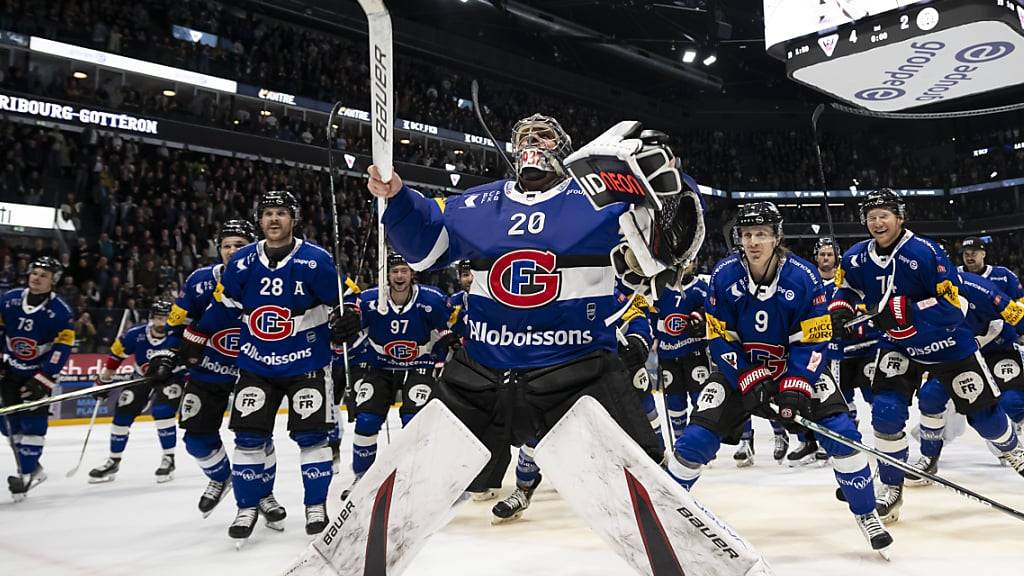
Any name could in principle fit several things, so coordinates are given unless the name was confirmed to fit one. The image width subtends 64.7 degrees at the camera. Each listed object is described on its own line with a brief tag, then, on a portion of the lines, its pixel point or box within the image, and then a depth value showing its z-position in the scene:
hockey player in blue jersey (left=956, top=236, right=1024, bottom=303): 6.32
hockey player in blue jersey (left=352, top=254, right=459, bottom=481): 5.07
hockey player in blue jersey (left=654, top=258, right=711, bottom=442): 6.71
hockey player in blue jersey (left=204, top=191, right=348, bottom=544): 4.05
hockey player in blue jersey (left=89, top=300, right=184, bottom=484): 6.12
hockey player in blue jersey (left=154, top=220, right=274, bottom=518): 4.62
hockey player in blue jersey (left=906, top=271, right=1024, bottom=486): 5.02
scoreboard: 6.68
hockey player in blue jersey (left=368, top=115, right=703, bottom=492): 2.29
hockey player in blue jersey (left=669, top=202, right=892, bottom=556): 3.49
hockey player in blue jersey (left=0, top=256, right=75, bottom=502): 5.79
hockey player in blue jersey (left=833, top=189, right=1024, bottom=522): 4.42
